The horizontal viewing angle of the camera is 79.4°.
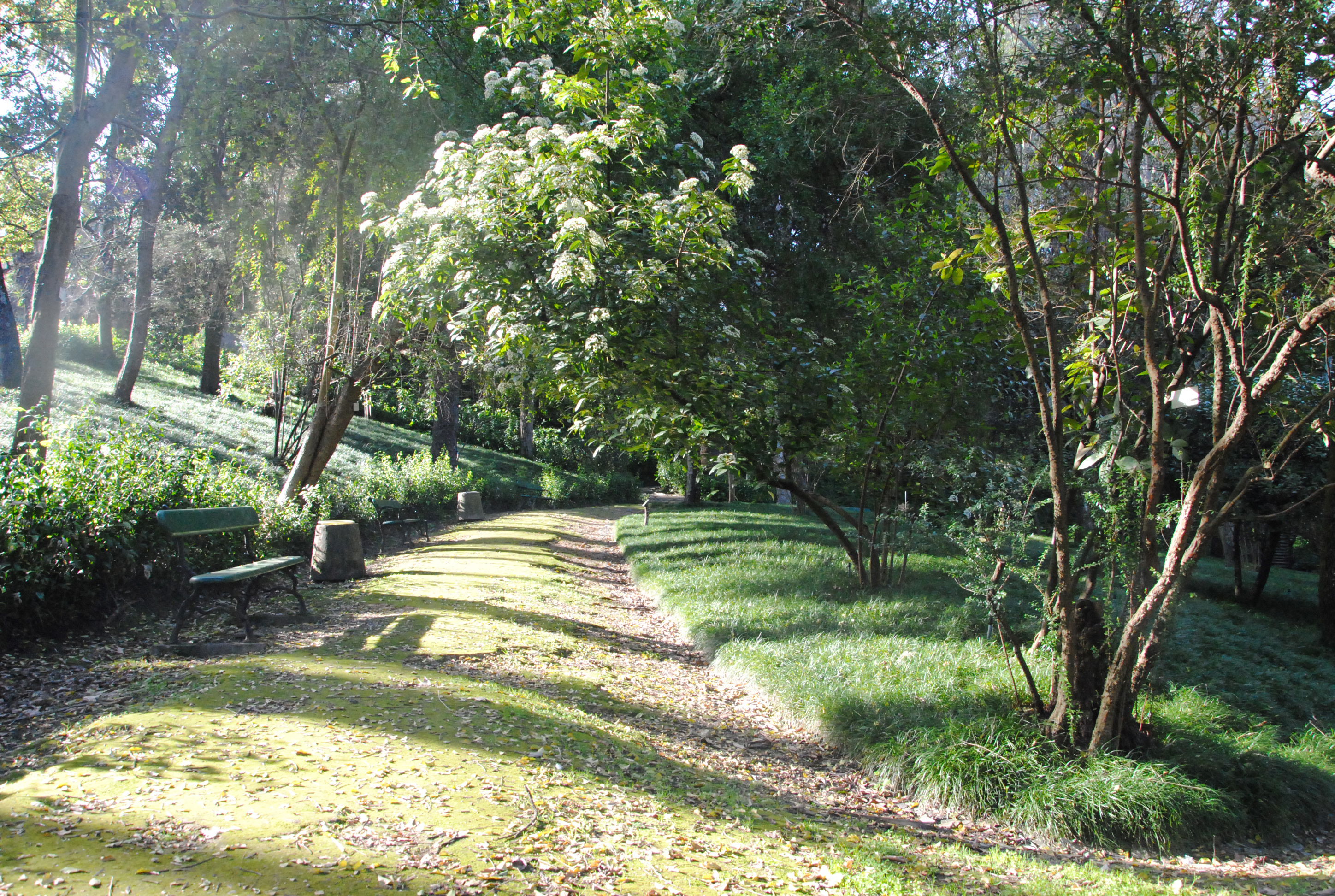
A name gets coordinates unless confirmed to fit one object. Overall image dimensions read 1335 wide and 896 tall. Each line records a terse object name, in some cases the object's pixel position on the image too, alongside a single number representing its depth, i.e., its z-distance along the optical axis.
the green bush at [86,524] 5.36
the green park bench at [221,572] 6.02
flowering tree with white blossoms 6.70
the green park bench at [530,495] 23.77
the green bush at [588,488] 24.77
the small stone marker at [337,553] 9.21
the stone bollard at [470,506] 18.48
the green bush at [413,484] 12.62
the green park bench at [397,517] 12.78
